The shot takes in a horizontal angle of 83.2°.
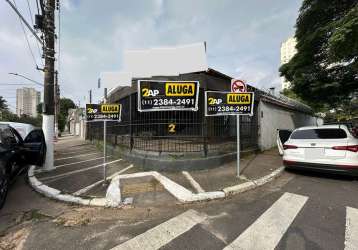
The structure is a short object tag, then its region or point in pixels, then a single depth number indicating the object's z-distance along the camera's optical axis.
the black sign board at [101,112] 5.41
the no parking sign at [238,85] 6.43
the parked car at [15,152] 4.40
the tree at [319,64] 10.35
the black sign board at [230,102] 5.82
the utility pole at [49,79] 6.81
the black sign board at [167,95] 5.82
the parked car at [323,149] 5.23
